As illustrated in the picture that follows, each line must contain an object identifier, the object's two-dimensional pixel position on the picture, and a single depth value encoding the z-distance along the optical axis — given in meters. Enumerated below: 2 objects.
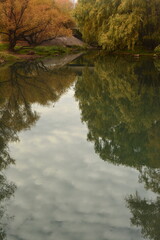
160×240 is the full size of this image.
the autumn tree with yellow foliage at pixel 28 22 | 37.94
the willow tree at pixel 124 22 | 35.31
